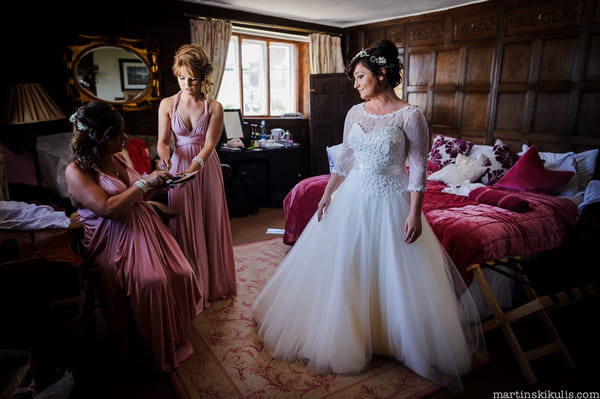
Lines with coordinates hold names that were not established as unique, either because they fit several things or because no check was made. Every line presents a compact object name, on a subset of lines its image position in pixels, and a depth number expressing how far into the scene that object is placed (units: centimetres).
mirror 404
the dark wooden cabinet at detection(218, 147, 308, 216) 496
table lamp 314
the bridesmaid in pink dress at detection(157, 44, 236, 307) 251
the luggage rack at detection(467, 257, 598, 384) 200
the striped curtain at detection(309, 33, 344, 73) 596
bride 193
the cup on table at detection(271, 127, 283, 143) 568
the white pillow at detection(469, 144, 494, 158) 413
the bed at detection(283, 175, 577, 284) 245
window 565
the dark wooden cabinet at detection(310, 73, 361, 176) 580
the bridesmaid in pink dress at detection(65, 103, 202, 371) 188
